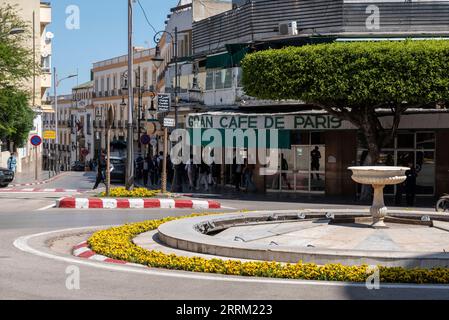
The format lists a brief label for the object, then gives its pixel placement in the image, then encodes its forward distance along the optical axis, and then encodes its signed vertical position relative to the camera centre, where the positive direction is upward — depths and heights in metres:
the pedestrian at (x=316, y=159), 34.78 -0.79
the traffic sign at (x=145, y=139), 47.33 +0.13
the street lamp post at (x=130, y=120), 29.66 +0.83
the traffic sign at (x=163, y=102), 33.56 +1.71
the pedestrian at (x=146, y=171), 44.34 -1.72
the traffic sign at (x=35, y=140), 41.62 +0.05
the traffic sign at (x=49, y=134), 50.78 +0.43
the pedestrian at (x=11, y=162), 46.44 -1.26
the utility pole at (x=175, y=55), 34.95 +3.95
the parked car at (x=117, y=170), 47.03 -1.76
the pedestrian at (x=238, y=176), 37.53 -1.69
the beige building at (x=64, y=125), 112.33 +2.43
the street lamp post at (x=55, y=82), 74.23 +5.82
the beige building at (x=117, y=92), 72.81 +5.35
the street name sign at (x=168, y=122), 31.37 +0.78
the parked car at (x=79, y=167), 81.88 -2.75
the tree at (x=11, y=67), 40.06 +3.96
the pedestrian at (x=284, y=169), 35.78 -1.28
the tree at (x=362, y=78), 27.86 +2.35
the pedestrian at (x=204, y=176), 38.06 -1.72
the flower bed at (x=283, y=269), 10.83 -1.86
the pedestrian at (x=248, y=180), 36.50 -1.83
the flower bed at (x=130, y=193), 27.48 -1.88
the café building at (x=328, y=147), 32.38 -0.25
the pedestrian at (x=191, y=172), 38.28 -1.53
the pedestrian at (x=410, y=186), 29.45 -1.70
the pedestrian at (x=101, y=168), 35.03 -1.26
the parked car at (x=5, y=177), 37.28 -1.75
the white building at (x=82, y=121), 96.44 +2.59
